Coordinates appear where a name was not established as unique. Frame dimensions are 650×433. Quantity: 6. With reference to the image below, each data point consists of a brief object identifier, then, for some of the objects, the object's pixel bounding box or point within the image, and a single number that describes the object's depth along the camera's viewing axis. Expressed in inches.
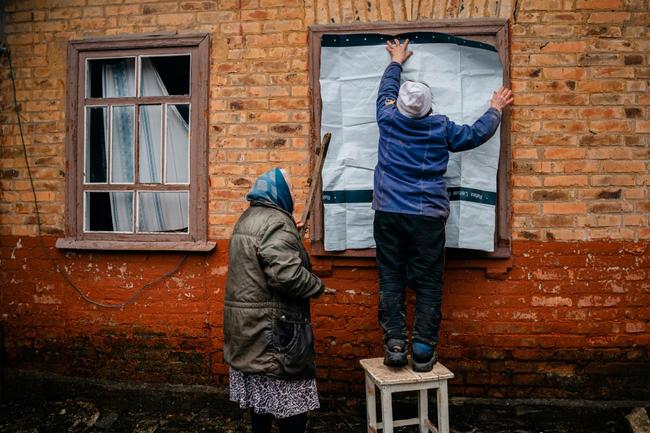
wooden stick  131.6
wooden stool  120.7
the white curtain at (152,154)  167.2
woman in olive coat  109.3
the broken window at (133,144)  164.9
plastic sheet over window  150.1
